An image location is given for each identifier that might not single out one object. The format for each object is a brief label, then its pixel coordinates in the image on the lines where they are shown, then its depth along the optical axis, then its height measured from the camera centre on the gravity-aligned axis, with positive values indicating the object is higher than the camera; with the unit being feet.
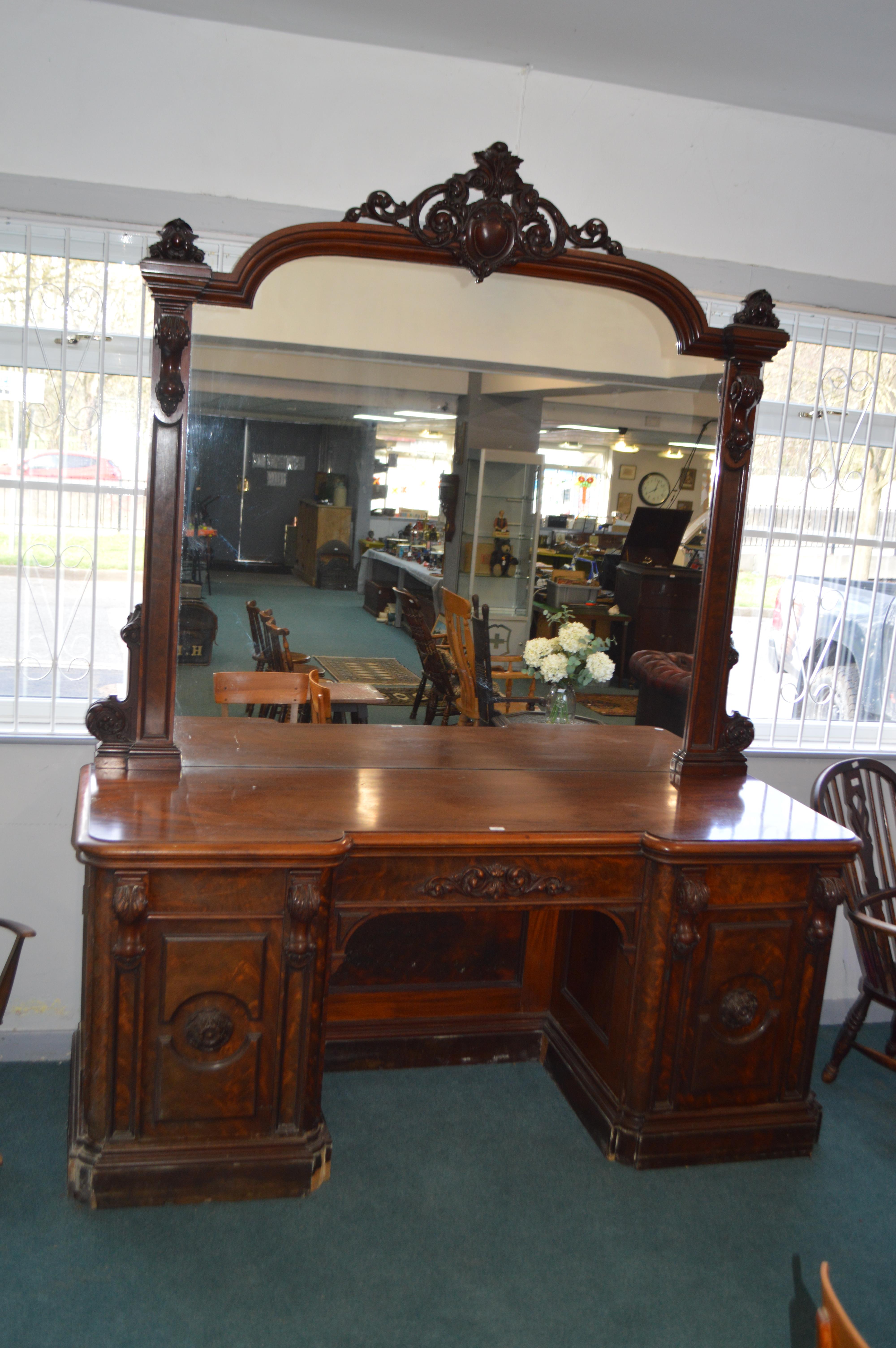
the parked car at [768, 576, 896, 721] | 11.66 -1.07
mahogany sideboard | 7.77 -3.42
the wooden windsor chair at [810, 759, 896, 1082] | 10.31 -3.22
